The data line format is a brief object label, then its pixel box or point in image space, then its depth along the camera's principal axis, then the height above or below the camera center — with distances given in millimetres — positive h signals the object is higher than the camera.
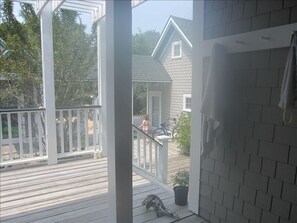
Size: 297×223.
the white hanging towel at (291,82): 1652 +42
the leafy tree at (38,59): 3662 +433
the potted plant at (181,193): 2780 -1178
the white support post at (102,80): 4367 +106
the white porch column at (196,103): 2453 -159
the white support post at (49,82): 3797 +63
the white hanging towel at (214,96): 2127 -73
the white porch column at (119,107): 1659 -141
